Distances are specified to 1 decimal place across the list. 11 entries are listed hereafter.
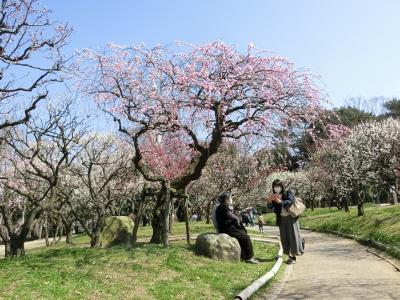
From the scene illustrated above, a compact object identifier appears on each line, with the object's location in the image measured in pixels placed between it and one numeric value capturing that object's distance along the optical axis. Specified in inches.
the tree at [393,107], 2090.9
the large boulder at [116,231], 693.3
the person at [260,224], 1145.4
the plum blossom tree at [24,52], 345.1
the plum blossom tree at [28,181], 634.2
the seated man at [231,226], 489.1
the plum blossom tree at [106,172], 970.1
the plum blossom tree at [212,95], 481.4
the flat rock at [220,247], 465.4
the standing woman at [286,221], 474.6
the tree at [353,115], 1945.9
